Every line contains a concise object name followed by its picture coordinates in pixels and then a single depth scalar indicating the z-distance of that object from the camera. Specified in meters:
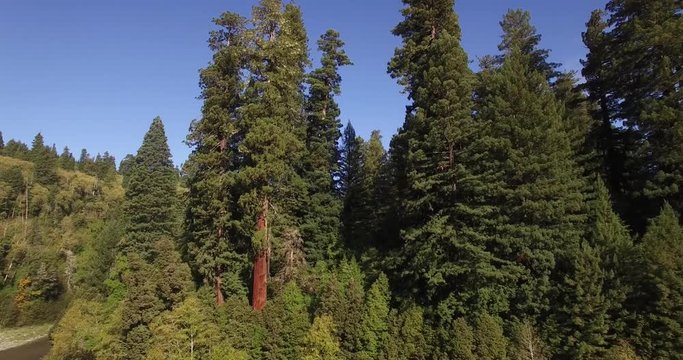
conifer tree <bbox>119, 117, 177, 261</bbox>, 40.56
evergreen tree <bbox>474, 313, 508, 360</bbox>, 18.38
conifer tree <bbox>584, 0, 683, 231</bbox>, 20.88
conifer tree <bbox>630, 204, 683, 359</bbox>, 16.38
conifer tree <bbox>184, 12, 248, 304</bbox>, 27.34
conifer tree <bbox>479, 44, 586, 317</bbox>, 19.69
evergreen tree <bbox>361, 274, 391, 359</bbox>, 20.97
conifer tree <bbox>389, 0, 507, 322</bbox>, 19.94
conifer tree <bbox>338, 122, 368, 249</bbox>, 34.00
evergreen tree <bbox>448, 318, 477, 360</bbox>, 18.44
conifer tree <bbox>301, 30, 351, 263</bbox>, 30.84
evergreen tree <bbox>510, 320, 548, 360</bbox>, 18.19
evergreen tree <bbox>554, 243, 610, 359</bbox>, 17.25
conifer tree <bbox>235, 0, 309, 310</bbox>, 26.00
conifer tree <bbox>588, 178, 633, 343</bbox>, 17.53
